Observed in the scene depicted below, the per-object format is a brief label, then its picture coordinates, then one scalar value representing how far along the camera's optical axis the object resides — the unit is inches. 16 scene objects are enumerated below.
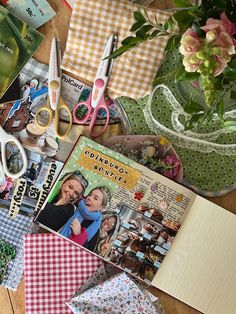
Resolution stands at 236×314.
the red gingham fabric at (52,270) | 36.1
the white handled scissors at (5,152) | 35.9
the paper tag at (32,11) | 36.4
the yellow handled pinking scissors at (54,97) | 35.8
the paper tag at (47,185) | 36.7
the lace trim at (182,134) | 36.3
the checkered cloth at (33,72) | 36.8
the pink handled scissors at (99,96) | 35.3
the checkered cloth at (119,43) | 35.3
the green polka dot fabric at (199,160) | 36.6
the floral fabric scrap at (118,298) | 35.5
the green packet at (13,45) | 36.1
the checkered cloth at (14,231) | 36.6
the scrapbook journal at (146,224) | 35.6
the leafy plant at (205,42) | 21.1
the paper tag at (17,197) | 36.8
